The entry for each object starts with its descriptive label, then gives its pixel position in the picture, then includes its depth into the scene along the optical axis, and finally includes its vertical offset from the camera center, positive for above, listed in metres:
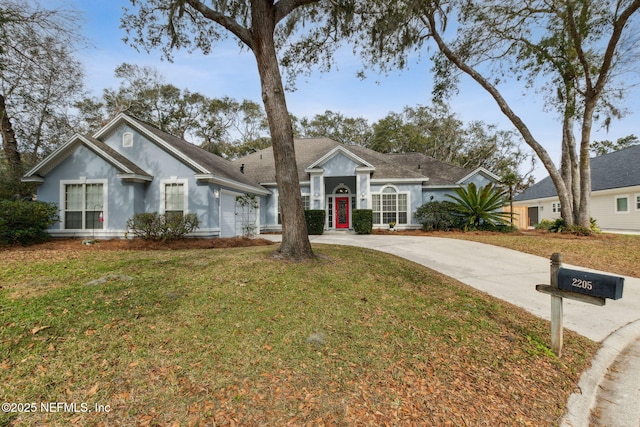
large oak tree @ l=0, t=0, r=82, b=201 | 10.70 +6.17
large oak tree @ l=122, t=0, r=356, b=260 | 5.98 +2.35
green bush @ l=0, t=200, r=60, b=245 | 8.99 -0.15
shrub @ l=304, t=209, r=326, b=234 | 15.36 -0.30
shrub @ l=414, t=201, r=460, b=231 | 16.14 +0.03
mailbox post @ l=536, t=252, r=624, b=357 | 2.89 -0.78
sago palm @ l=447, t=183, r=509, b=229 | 15.11 +0.62
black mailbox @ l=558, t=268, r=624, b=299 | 2.85 -0.71
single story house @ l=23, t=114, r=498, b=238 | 11.34 +1.41
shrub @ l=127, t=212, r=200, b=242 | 10.25 -0.35
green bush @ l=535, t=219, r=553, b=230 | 17.27 -0.55
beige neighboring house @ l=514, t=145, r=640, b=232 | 18.89 +1.70
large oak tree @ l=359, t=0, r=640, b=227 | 11.27 +7.09
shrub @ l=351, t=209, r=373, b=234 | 15.68 -0.25
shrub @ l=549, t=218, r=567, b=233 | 13.58 -0.48
